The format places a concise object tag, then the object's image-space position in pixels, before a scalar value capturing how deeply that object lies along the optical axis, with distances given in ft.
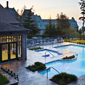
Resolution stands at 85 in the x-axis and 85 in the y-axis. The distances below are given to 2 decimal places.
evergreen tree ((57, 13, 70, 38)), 91.48
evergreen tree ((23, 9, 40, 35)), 71.54
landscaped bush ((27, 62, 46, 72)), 23.84
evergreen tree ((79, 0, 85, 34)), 79.53
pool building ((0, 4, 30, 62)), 27.11
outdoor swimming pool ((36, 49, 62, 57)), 36.21
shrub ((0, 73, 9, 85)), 16.24
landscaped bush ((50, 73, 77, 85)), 18.51
